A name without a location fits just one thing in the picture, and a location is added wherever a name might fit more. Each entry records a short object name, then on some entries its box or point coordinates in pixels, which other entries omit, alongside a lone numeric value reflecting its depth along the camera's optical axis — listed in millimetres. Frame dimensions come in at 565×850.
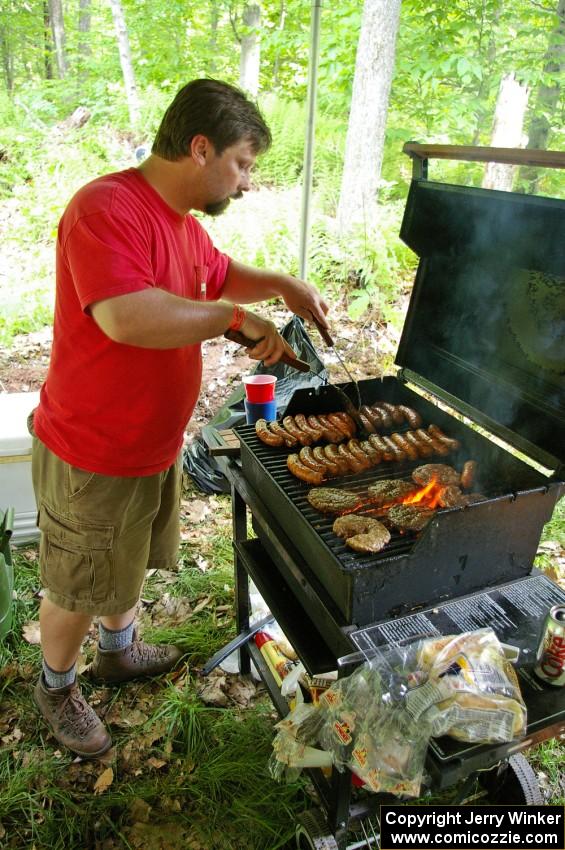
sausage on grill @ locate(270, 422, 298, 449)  2268
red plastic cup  2775
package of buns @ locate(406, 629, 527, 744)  1289
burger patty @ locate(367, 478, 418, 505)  1975
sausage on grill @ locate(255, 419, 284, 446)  2254
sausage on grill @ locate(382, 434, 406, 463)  2205
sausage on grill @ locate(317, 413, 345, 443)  2352
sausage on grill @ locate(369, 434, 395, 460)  2211
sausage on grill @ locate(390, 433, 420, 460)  2215
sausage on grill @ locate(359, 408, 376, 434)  2412
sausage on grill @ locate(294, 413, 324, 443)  2305
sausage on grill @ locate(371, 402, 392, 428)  2443
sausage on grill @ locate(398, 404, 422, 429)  2434
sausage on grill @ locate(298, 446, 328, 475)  2074
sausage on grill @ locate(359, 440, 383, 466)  2219
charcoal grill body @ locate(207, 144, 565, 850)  1567
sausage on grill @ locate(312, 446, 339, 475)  2109
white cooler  3533
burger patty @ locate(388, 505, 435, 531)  1769
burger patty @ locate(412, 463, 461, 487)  2027
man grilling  1780
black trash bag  4207
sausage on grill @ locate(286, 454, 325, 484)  2029
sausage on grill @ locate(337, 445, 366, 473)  2168
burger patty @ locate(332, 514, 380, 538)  1743
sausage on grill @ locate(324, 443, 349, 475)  2145
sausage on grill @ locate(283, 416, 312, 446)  2283
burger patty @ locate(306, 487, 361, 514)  1886
